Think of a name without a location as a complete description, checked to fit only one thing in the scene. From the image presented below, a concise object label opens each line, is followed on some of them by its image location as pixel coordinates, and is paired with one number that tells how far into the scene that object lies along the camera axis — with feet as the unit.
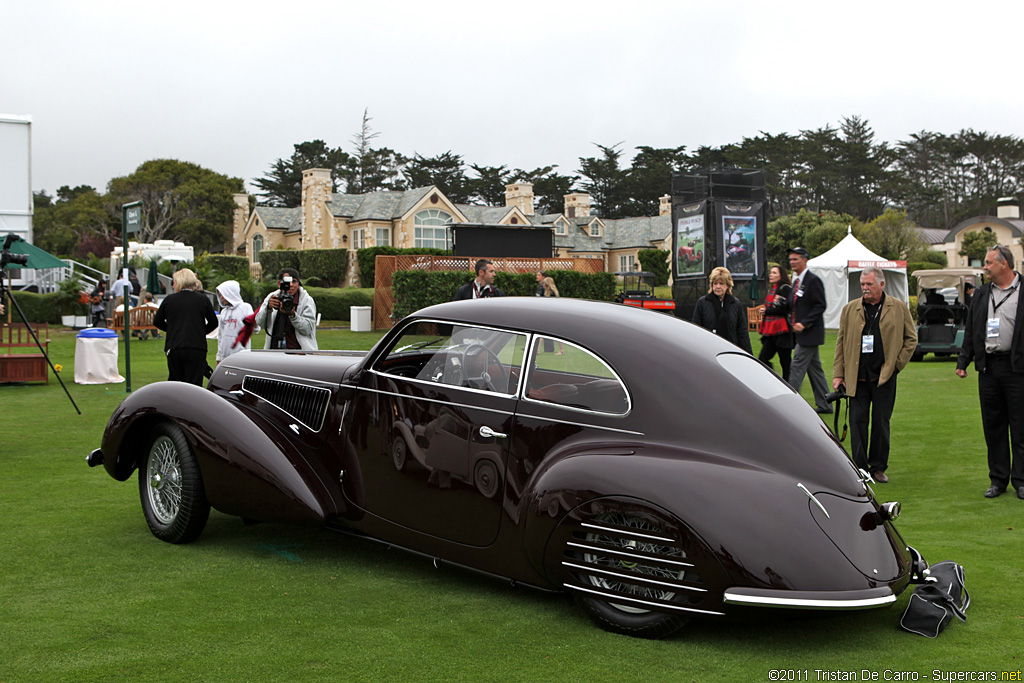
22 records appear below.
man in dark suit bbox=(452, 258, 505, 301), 34.30
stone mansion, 182.29
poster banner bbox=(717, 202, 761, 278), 90.89
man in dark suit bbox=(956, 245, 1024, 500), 21.54
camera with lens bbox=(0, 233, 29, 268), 33.50
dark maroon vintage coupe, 11.61
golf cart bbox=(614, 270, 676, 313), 107.45
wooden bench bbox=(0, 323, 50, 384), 46.47
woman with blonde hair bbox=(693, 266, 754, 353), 31.78
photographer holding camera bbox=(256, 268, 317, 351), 28.76
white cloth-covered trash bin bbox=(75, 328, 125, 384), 48.34
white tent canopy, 95.91
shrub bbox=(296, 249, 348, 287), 175.52
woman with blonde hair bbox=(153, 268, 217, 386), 29.63
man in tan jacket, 23.65
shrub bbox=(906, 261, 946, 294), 144.25
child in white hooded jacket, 31.76
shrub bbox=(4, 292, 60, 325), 95.30
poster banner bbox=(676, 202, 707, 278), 91.25
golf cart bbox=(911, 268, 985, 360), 62.95
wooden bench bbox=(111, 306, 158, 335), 79.77
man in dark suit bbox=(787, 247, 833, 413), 35.09
